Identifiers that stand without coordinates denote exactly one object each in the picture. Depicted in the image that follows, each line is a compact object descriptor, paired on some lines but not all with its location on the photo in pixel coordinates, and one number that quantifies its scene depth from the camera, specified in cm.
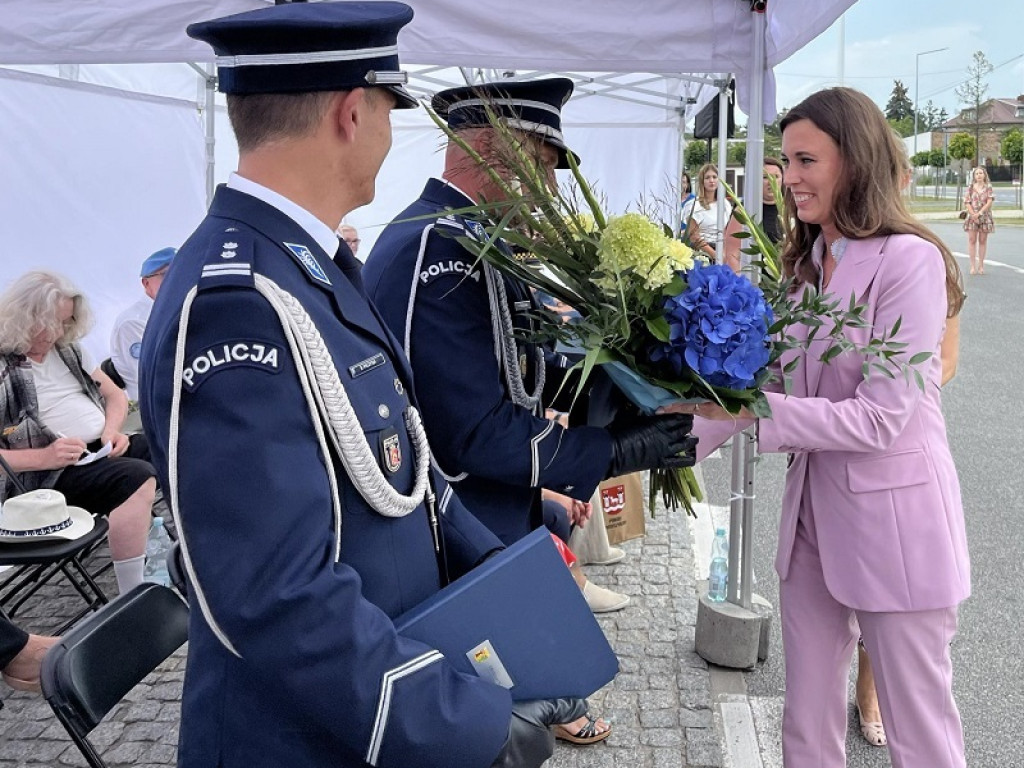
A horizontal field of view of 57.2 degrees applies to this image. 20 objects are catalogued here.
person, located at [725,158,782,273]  522
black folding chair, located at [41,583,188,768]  211
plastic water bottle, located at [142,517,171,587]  443
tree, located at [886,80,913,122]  9729
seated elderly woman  440
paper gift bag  464
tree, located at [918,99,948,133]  7419
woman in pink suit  219
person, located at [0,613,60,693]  317
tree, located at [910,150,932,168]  6302
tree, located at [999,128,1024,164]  5516
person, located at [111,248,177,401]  551
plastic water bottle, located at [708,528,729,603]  383
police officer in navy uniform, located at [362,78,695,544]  203
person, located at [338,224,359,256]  778
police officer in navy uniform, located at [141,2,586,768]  113
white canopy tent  344
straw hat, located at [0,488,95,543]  384
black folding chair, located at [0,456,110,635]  376
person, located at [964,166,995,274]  1560
